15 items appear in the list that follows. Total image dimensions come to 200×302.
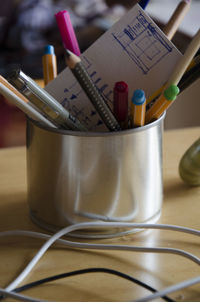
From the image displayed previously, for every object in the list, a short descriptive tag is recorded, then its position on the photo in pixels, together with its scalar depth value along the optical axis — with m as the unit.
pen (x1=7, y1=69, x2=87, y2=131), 0.49
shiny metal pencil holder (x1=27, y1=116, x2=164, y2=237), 0.50
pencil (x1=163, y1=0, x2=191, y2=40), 0.54
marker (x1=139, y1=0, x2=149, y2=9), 0.53
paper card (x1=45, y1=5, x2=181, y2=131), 0.52
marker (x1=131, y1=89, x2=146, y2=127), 0.49
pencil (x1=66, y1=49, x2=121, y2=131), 0.47
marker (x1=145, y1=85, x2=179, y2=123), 0.49
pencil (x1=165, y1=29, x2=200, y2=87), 0.50
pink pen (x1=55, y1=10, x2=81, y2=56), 0.51
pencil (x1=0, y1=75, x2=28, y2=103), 0.50
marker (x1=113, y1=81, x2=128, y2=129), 0.50
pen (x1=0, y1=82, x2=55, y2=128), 0.49
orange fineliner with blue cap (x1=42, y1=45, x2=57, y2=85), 0.55
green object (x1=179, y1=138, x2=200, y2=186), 0.58
